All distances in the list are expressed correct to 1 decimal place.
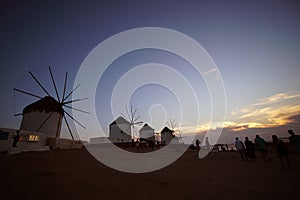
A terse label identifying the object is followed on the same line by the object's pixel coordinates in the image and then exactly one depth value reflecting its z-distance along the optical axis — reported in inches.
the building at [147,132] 2335.1
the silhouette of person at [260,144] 418.5
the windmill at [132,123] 2101.5
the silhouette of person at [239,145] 503.0
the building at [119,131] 1927.3
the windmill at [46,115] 1152.2
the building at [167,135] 2339.7
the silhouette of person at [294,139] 385.8
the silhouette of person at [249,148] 498.7
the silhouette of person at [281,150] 332.3
